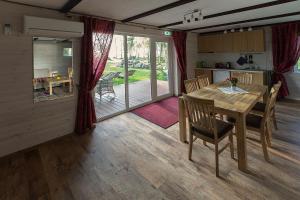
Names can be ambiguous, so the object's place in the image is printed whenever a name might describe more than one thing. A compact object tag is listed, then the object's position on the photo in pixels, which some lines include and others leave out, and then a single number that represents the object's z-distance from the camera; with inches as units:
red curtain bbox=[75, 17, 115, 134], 132.4
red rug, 152.6
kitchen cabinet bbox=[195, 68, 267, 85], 200.5
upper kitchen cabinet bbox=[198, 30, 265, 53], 202.2
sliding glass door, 170.7
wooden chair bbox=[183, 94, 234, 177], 83.3
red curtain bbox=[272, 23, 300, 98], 182.2
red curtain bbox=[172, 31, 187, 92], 218.4
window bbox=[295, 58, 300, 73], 197.4
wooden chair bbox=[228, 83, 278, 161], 92.7
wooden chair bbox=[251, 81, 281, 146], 108.5
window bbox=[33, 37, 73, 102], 116.7
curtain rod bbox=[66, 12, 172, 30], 126.2
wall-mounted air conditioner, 103.6
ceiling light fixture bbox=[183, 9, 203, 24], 126.2
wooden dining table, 85.4
